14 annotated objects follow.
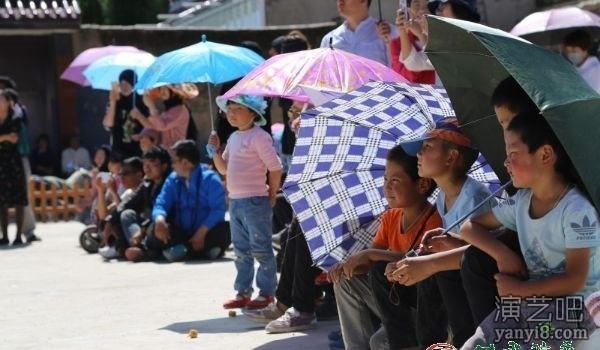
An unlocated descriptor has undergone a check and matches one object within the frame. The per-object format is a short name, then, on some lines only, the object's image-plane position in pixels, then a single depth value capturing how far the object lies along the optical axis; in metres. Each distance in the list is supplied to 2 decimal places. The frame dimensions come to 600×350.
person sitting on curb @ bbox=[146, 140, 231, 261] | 20.27
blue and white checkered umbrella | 11.01
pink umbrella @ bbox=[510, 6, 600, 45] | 21.98
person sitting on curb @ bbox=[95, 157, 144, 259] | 22.22
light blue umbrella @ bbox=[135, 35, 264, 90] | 16.34
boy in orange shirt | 10.41
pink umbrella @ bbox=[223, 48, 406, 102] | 12.59
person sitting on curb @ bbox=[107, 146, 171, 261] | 21.27
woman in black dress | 25.50
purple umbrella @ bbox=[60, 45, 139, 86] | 28.02
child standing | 14.59
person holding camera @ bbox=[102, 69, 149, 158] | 24.30
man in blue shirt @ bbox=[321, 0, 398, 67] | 14.66
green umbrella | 7.89
